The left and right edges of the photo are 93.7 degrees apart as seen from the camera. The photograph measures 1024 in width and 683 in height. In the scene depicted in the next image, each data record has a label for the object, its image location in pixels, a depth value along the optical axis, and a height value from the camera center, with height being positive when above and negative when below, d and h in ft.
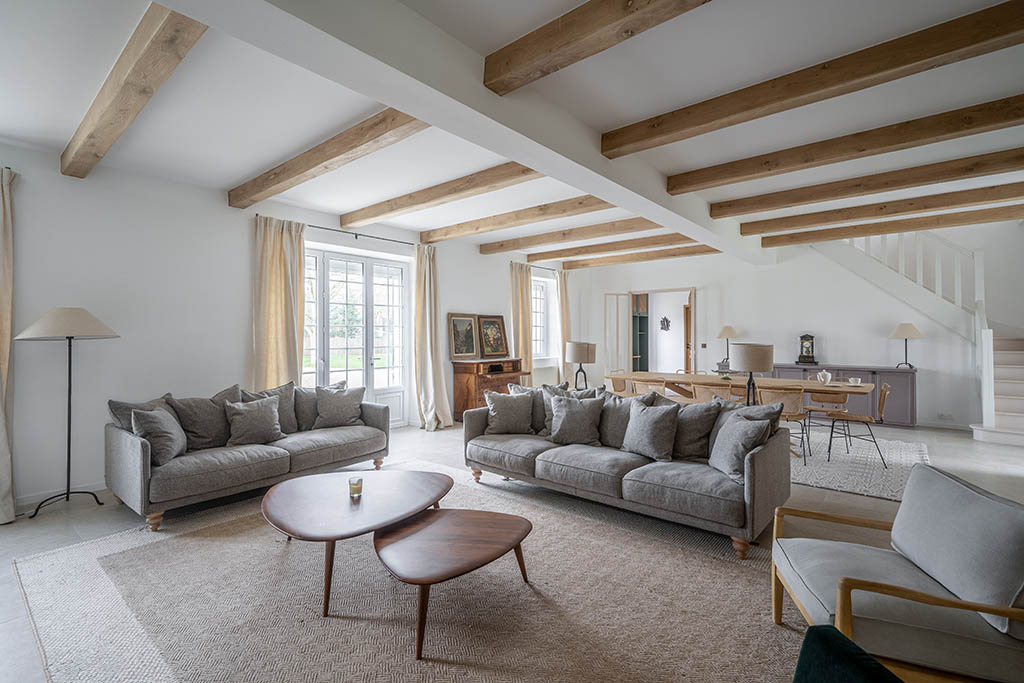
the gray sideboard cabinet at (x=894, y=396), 21.63 -2.64
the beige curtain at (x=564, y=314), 30.71 +1.74
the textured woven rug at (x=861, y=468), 13.38 -4.11
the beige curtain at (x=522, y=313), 27.30 +1.64
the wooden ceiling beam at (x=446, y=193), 13.42 +4.75
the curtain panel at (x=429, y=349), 22.13 -0.30
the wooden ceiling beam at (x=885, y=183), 12.65 +4.62
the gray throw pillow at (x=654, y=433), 11.57 -2.26
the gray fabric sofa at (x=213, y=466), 10.56 -3.01
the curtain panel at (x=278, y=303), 16.57 +1.45
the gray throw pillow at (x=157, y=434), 11.04 -2.07
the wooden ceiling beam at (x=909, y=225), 18.25 +4.63
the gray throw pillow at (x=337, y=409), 15.14 -2.09
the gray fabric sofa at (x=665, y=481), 9.40 -3.12
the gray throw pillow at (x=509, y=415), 14.34 -2.19
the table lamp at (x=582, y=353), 19.54 -0.48
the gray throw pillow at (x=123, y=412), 11.80 -1.64
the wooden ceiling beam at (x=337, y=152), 10.16 +4.59
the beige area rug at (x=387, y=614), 6.31 -4.23
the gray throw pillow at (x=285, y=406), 14.56 -1.91
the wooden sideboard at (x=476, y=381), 23.08 -1.90
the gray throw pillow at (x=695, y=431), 11.61 -2.23
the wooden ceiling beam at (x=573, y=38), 6.16 +4.37
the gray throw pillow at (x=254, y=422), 12.96 -2.15
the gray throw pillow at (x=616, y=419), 12.89 -2.15
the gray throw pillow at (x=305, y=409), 15.10 -2.06
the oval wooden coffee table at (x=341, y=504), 7.66 -2.94
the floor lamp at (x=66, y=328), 11.17 +0.44
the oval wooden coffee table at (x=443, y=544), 6.57 -3.12
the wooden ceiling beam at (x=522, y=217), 17.02 +4.85
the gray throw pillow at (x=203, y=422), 12.62 -2.06
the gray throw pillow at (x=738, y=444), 9.96 -2.19
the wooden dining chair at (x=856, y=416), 15.64 -2.61
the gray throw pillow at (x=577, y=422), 13.11 -2.22
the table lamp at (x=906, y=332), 21.68 +0.28
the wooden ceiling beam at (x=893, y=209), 15.40 +4.62
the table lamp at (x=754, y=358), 14.35 -0.56
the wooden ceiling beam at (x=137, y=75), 7.15 +4.61
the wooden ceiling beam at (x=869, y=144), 9.85 +4.56
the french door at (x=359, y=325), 19.20 +0.76
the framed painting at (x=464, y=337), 23.75 +0.26
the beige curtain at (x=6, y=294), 11.55 +1.29
